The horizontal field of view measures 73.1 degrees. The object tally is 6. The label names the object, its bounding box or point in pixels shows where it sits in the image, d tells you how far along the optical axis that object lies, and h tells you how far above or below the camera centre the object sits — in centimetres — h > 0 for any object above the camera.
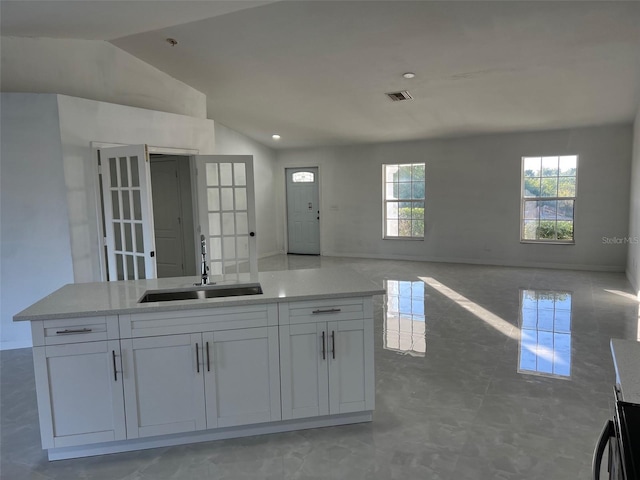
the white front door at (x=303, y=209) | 987 -18
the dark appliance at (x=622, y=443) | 98 -61
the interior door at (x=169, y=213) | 648 -13
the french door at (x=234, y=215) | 501 -14
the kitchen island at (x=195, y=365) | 233 -91
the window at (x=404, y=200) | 884 -3
